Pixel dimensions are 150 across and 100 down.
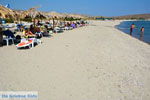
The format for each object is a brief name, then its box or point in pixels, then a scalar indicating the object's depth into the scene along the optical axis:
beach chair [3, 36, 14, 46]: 8.30
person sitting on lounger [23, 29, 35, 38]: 9.12
